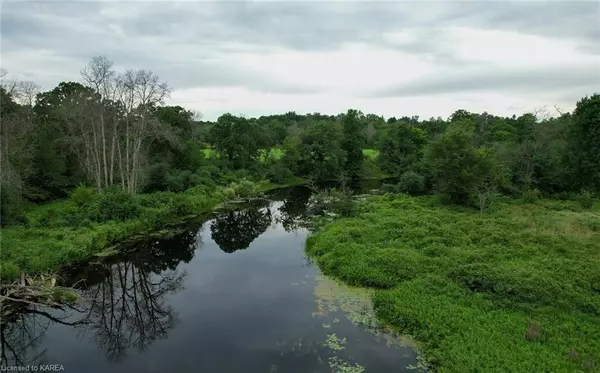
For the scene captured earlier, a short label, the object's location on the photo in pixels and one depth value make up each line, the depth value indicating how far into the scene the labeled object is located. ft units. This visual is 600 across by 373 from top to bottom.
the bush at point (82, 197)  114.73
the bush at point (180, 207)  130.21
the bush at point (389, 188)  179.13
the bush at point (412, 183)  171.42
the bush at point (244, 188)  181.64
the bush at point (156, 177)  159.84
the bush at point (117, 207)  108.17
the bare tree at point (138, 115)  130.11
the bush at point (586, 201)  131.75
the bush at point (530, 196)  142.10
